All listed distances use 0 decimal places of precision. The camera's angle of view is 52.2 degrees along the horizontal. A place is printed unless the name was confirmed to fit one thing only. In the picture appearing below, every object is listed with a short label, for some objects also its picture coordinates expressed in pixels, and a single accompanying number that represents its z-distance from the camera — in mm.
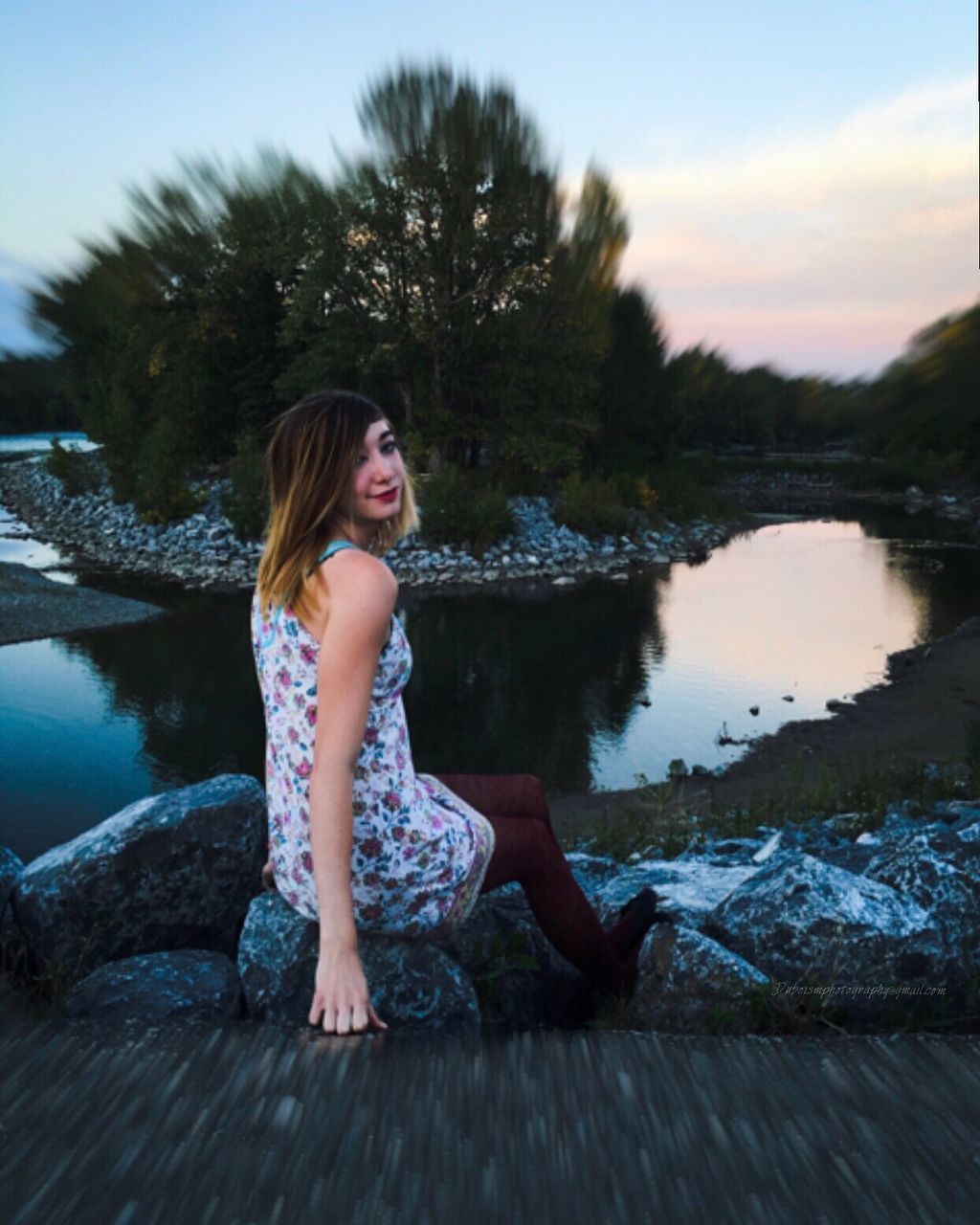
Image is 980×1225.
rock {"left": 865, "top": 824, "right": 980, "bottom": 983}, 2451
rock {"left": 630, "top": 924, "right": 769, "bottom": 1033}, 2162
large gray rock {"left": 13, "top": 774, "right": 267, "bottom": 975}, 2578
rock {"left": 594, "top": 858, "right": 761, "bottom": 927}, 3146
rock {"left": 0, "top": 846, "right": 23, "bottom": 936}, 2590
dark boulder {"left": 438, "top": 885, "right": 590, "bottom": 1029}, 2414
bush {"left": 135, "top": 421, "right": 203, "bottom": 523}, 24062
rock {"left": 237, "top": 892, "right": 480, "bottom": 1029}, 2113
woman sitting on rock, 1826
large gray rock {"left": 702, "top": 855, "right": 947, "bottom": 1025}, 2281
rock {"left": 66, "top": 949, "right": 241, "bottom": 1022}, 2154
